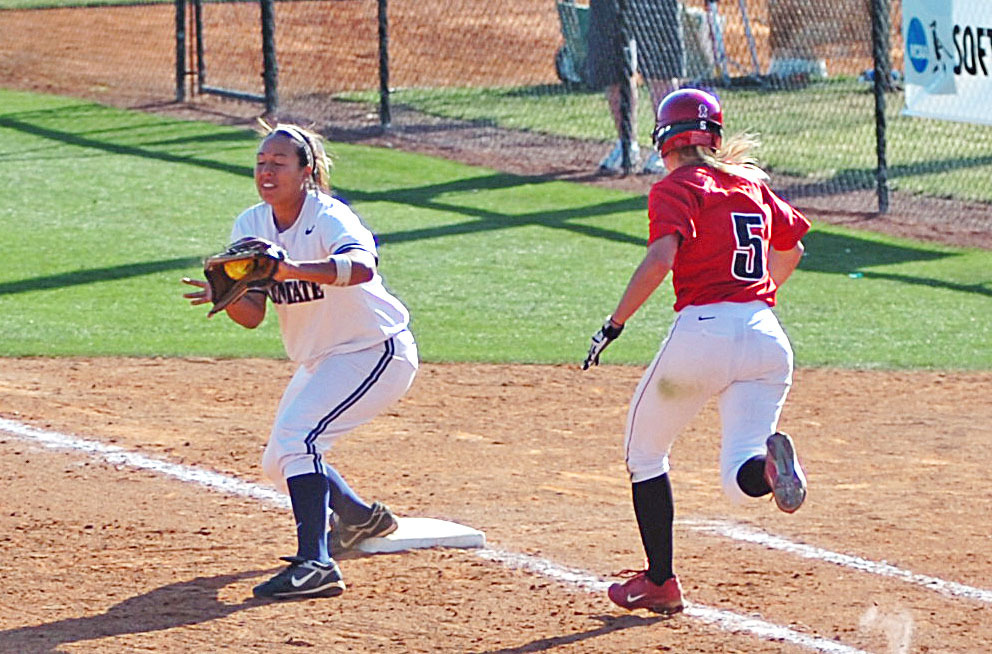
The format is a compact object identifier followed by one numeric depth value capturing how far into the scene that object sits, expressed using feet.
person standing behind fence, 94.27
